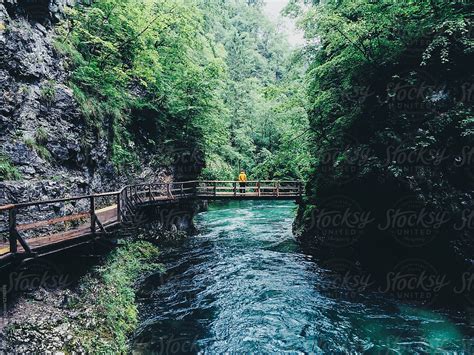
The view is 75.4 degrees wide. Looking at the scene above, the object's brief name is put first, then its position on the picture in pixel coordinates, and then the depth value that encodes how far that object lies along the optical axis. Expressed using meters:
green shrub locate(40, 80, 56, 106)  10.35
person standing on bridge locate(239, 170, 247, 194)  19.83
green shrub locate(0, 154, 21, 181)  8.15
